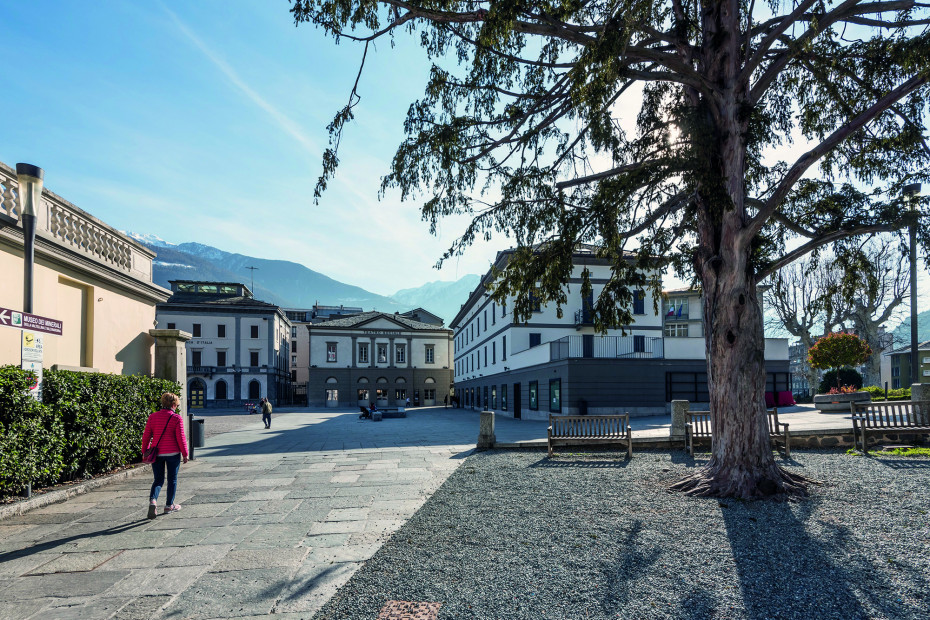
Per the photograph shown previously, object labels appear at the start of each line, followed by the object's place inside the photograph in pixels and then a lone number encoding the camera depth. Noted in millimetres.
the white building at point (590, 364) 25641
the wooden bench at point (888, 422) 11052
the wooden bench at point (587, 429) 11453
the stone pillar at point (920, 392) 13056
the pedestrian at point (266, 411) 24584
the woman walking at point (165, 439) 6781
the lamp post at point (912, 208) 7555
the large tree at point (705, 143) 7391
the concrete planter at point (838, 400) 22156
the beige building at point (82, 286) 8453
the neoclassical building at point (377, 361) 59875
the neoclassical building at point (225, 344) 56062
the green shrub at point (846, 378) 29156
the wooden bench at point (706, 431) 10763
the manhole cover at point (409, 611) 3670
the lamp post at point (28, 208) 7621
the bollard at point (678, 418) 12000
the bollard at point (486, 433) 12594
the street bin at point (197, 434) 13180
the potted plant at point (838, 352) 25484
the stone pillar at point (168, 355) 13336
